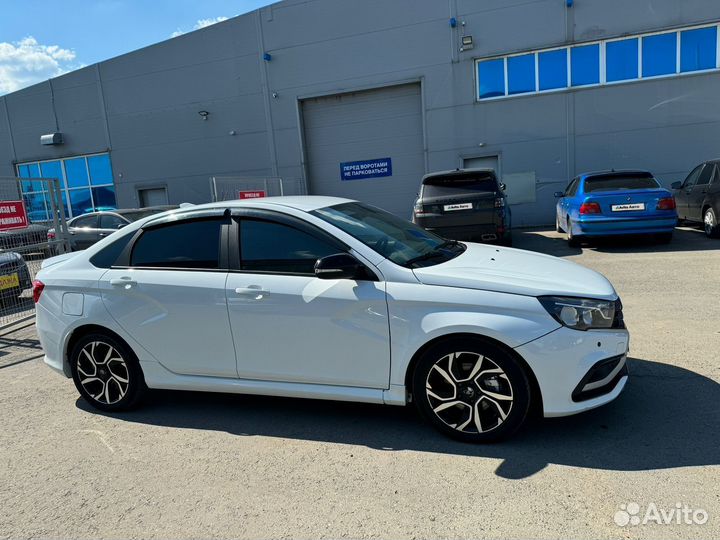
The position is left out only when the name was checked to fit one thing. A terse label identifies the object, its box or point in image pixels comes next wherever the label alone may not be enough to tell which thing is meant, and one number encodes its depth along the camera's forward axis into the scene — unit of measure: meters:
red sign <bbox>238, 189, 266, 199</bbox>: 12.60
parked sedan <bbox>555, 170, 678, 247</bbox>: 9.41
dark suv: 9.30
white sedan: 3.05
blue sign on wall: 16.84
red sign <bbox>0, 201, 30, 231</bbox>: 7.16
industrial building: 14.08
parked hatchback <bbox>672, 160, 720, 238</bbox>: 10.15
